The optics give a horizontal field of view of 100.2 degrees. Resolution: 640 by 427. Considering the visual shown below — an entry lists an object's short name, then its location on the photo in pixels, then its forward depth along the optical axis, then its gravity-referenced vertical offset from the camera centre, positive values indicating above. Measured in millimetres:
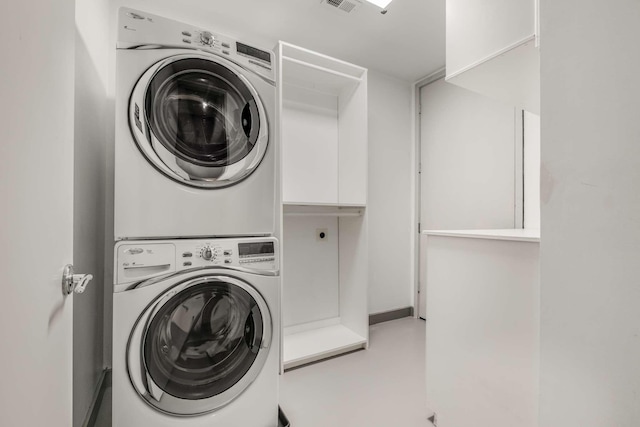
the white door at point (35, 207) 433 +10
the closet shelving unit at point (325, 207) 2193 +57
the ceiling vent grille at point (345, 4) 1789 +1427
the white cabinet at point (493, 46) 926 +638
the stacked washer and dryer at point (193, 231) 1097 -79
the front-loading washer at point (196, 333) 1073 -531
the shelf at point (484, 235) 966 -83
